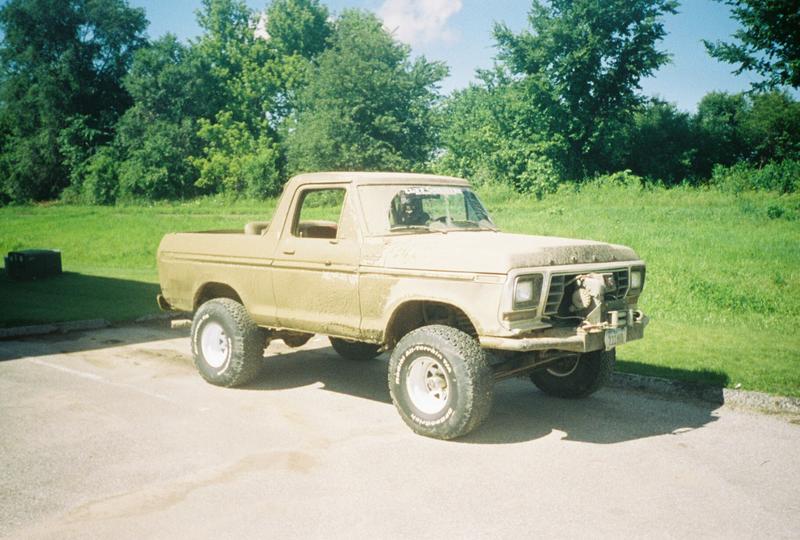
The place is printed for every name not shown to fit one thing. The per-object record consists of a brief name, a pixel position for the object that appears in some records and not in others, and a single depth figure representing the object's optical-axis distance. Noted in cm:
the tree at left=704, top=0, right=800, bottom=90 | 2383
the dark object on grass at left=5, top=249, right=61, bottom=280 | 1623
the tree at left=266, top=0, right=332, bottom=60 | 6284
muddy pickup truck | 540
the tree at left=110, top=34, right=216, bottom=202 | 5250
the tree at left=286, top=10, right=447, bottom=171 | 4578
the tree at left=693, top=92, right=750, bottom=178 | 3962
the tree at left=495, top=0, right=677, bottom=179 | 3550
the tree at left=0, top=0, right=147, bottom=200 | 5694
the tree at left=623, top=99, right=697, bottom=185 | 3800
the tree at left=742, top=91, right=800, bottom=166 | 4175
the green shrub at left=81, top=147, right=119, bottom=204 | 5322
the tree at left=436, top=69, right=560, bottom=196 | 3825
